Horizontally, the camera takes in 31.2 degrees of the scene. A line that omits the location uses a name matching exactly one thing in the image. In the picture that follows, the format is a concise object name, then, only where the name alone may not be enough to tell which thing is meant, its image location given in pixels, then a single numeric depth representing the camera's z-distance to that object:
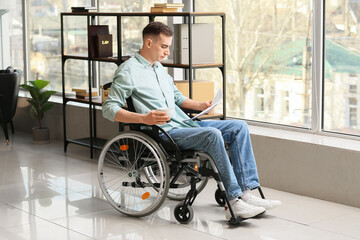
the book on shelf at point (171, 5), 4.94
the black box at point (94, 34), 5.60
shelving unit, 4.84
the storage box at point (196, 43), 4.85
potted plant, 6.53
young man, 3.74
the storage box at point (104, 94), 5.50
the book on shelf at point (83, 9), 5.80
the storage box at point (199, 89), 4.89
